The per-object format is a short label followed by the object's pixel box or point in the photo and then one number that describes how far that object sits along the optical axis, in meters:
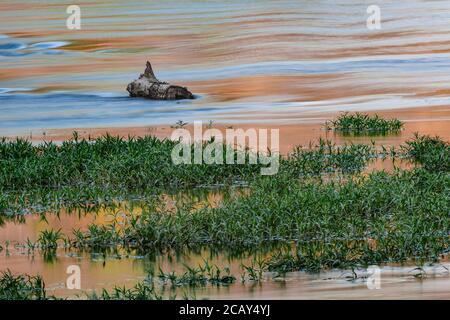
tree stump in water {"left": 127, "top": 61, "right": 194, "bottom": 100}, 23.80
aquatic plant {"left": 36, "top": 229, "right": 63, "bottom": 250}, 11.73
